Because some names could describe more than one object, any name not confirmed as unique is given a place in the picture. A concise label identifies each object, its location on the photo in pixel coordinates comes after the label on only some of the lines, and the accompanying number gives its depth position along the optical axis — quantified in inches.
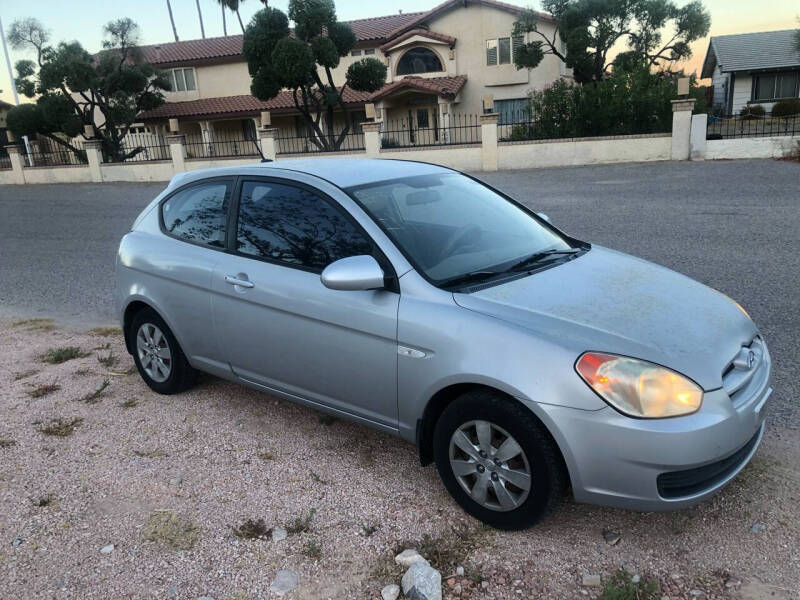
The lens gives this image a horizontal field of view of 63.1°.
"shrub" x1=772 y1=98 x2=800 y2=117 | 1336.1
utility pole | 1326.3
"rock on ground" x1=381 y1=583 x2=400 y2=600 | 103.4
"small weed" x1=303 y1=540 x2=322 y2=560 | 113.9
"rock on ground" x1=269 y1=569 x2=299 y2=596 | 106.5
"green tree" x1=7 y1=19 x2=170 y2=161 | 1123.9
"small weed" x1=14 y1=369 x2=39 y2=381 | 204.1
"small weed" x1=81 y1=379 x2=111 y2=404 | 183.9
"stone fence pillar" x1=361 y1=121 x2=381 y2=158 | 883.4
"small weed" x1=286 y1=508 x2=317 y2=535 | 121.0
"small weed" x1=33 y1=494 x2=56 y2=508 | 133.9
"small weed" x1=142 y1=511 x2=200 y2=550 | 119.2
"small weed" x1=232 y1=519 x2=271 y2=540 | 120.3
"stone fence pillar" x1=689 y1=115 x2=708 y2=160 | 761.6
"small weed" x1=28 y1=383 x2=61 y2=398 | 189.2
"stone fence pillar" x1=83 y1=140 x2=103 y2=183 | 1016.9
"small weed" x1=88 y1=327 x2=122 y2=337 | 243.6
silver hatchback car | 104.6
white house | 1489.9
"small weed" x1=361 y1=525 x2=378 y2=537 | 119.4
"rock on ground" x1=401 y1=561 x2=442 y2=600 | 102.0
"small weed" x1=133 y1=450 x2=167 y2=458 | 151.9
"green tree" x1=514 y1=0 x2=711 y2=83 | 1047.6
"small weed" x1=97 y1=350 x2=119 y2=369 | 210.4
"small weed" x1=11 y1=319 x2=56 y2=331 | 259.1
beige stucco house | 1300.4
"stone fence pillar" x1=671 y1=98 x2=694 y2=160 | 767.1
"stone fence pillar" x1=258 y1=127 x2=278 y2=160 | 930.7
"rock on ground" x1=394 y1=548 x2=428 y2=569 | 110.1
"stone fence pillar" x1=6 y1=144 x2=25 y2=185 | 1087.6
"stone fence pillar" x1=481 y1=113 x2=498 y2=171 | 822.5
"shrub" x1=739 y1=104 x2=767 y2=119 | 1410.1
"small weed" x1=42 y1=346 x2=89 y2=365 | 216.7
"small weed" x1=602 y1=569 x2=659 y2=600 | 98.7
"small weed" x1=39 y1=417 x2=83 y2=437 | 165.3
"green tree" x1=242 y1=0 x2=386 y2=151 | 964.0
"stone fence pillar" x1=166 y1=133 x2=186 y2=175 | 968.3
